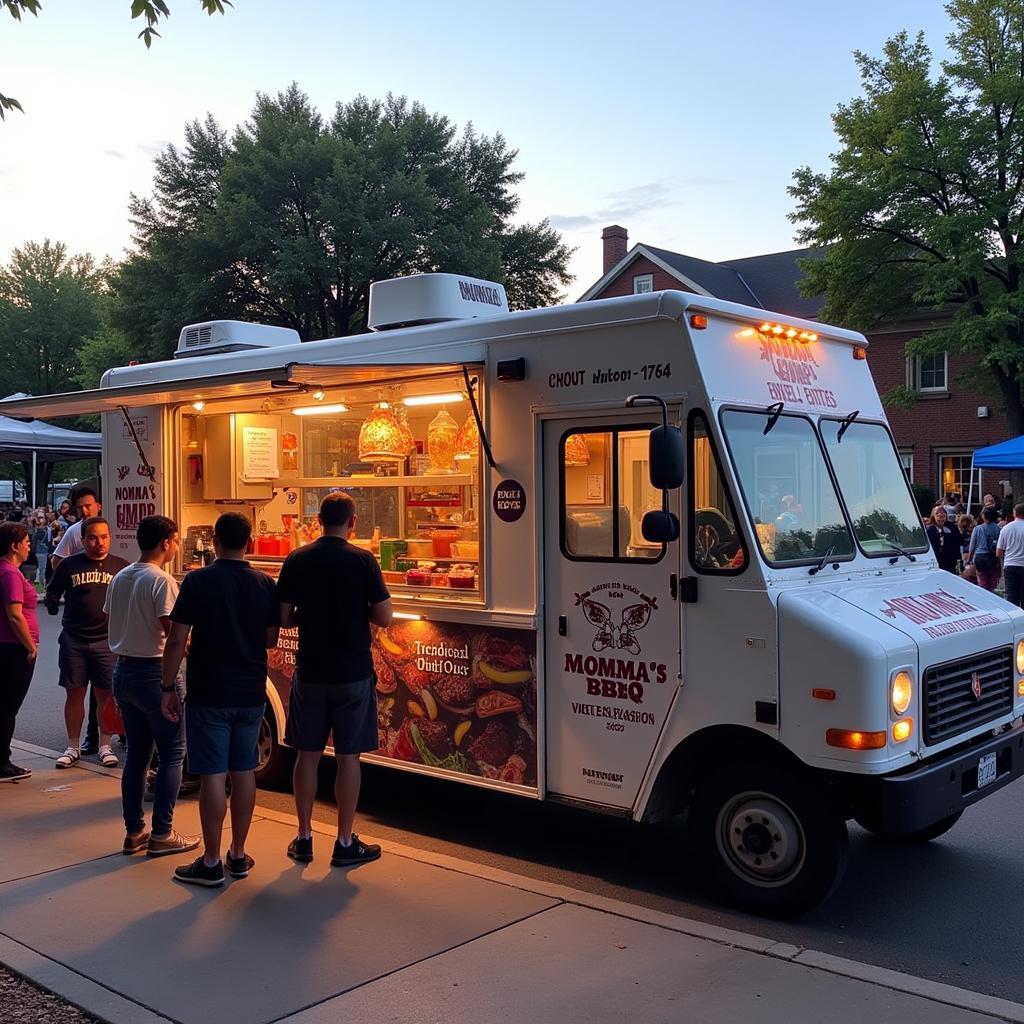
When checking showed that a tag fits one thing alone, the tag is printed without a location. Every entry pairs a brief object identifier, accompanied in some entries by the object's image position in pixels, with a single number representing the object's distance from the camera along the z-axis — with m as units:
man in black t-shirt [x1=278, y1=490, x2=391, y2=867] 5.43
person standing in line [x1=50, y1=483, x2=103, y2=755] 8.34
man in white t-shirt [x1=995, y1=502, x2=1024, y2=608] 13.63
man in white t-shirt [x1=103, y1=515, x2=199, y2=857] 5.68
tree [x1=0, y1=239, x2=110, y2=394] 48.19
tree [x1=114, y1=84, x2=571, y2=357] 26.19
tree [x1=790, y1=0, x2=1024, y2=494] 23.83
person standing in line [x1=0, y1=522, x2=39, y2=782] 7.24
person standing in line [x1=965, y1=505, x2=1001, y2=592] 16.12
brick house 29.47
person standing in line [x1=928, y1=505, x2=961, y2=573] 16.33
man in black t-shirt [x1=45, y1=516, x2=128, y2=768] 7.48
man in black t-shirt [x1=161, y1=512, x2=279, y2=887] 5.20
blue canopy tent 17.36
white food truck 4.75
